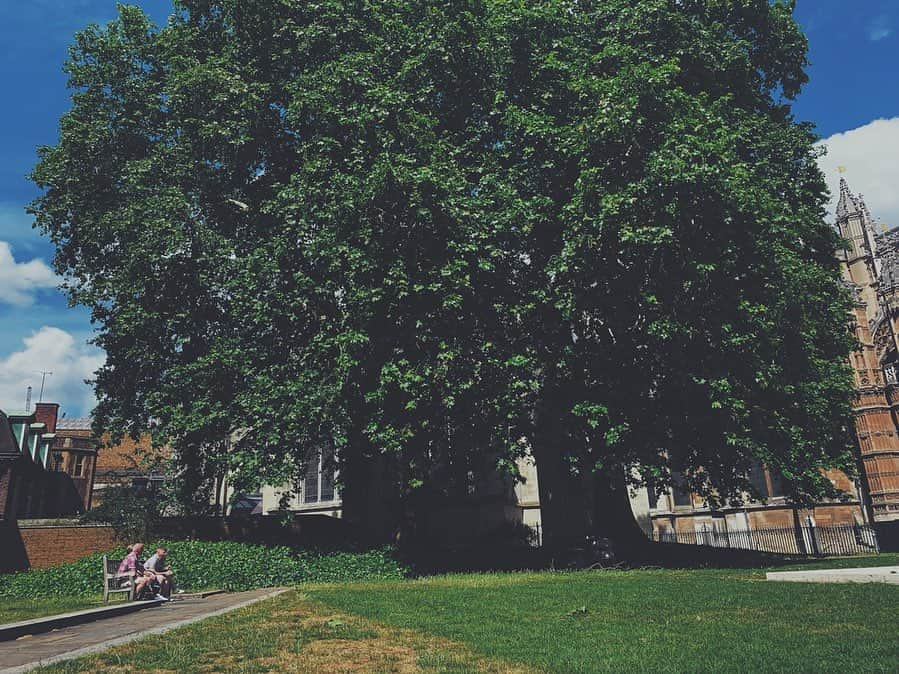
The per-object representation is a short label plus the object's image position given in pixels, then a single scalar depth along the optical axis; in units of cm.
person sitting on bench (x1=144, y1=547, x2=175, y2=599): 1562
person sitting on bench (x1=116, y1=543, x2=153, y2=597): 1513
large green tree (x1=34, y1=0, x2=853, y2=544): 1805
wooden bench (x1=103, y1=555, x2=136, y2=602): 1478
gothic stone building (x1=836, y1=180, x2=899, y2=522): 4988
